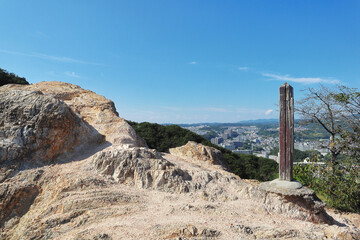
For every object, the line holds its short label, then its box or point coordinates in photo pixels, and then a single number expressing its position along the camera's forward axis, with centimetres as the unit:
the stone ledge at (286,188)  662
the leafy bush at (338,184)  983
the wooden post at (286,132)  724
